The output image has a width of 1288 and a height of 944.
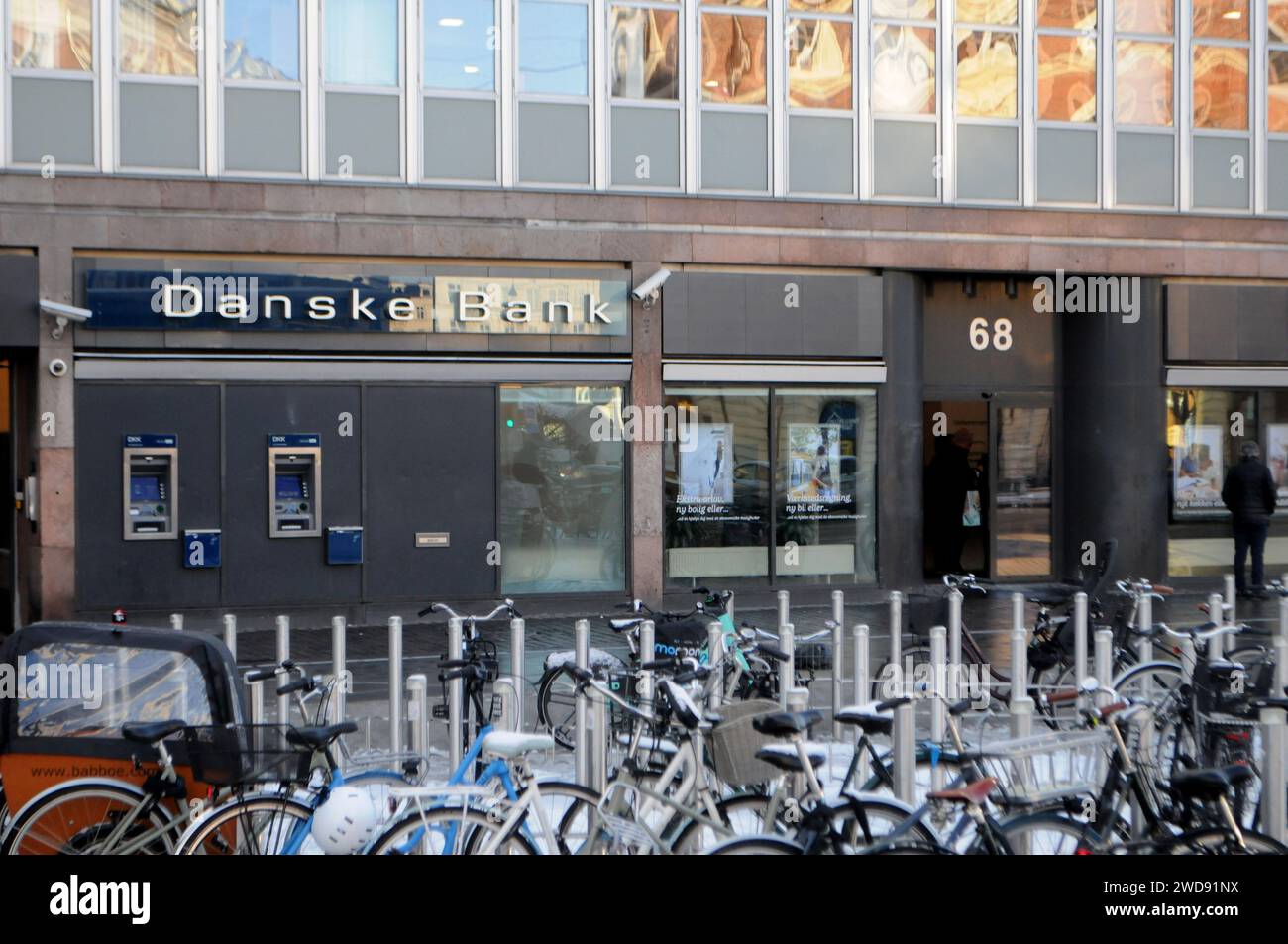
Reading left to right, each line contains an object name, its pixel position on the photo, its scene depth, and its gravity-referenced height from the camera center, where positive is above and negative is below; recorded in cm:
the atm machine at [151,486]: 1609 -11
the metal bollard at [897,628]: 1102 -122
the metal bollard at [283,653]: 920 -123
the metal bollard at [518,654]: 975 -127
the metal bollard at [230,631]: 1009 -111
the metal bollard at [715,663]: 779 -113
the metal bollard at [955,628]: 1016 -118
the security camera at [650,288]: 1708 +227
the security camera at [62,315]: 1552 +181
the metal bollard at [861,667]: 870 -123
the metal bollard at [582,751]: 720 -142
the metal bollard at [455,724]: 780 -140
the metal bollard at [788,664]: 862 -119
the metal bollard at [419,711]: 738 -127
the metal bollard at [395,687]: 922 -143
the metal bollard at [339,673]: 838 -125
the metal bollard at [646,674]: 805 -115
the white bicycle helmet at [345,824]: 535 -133
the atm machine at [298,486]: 1658 -12
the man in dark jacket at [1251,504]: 1780 -41
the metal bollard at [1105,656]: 818 -112
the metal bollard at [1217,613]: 1041 -106
